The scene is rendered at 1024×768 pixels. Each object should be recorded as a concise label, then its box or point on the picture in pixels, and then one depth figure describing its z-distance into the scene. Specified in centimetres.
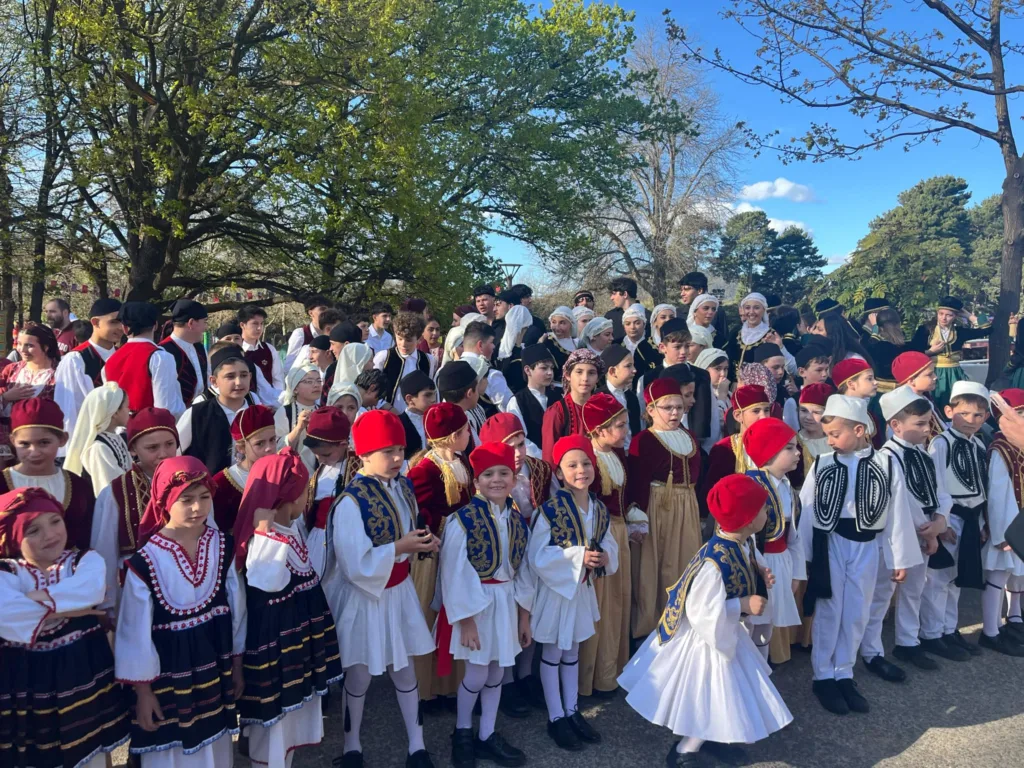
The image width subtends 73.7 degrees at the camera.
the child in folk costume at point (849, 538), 376
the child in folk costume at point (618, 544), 375
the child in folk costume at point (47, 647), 224
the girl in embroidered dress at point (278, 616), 266
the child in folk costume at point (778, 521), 362
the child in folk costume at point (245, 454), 315
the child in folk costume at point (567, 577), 328
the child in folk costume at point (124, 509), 289
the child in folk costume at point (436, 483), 346
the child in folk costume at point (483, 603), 310
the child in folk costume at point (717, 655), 294
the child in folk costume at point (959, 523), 439
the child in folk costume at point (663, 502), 410
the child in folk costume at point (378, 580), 294
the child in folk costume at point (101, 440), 331
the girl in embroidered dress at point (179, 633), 244
